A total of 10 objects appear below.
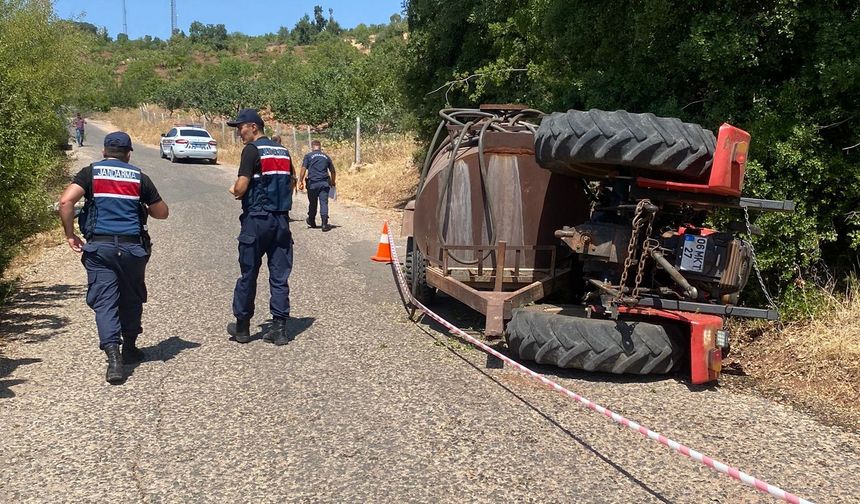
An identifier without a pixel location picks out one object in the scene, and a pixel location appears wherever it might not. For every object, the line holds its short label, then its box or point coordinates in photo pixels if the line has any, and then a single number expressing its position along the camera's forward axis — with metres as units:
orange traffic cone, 10.64
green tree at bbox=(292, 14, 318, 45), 125.88
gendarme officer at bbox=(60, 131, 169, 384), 5.32
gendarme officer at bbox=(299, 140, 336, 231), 13.66
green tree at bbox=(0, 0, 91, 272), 6.89
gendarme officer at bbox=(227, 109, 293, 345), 6.16
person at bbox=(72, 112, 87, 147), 34.04
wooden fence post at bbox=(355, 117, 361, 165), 23.54
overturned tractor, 4.83
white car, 28.45
